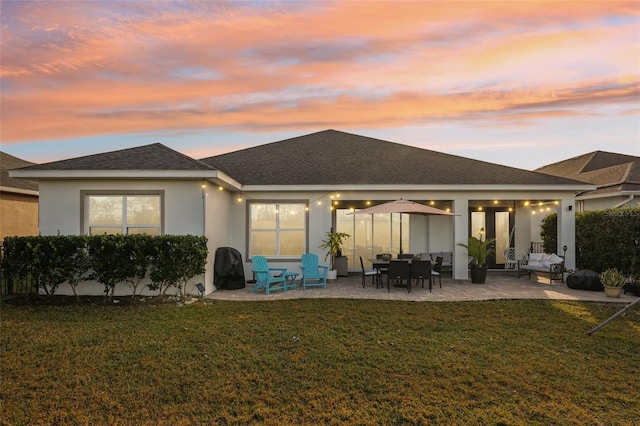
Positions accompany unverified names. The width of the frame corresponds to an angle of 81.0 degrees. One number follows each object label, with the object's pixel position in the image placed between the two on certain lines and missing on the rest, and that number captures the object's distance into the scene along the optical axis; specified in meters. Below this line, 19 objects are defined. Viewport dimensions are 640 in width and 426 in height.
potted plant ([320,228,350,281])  11.98
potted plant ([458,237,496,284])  11.59
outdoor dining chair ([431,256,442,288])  11.02
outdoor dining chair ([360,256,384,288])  10.93
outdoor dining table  11.08
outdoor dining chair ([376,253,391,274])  11.34
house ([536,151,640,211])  15.52
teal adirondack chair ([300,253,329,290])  10.86
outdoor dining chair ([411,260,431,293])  10.09
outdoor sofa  11.80
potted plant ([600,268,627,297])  9.34
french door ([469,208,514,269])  15.81
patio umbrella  10.33
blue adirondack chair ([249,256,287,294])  10.13
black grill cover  10.65
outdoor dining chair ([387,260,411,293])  10.02
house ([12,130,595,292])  9.84
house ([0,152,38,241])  15.30
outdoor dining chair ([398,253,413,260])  12.08
